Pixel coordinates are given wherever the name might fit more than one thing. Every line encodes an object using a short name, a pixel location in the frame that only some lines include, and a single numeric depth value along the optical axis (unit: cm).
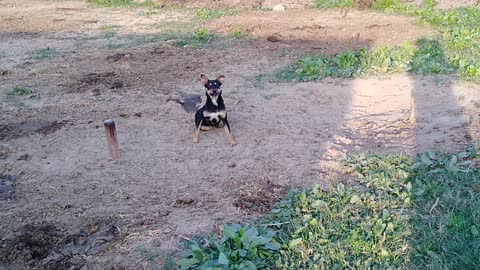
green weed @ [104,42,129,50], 1045
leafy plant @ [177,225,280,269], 329
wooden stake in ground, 522
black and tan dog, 564
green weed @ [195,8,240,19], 1338
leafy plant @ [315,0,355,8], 1350
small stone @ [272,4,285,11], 1411
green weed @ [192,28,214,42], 1071
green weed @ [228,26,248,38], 1081
